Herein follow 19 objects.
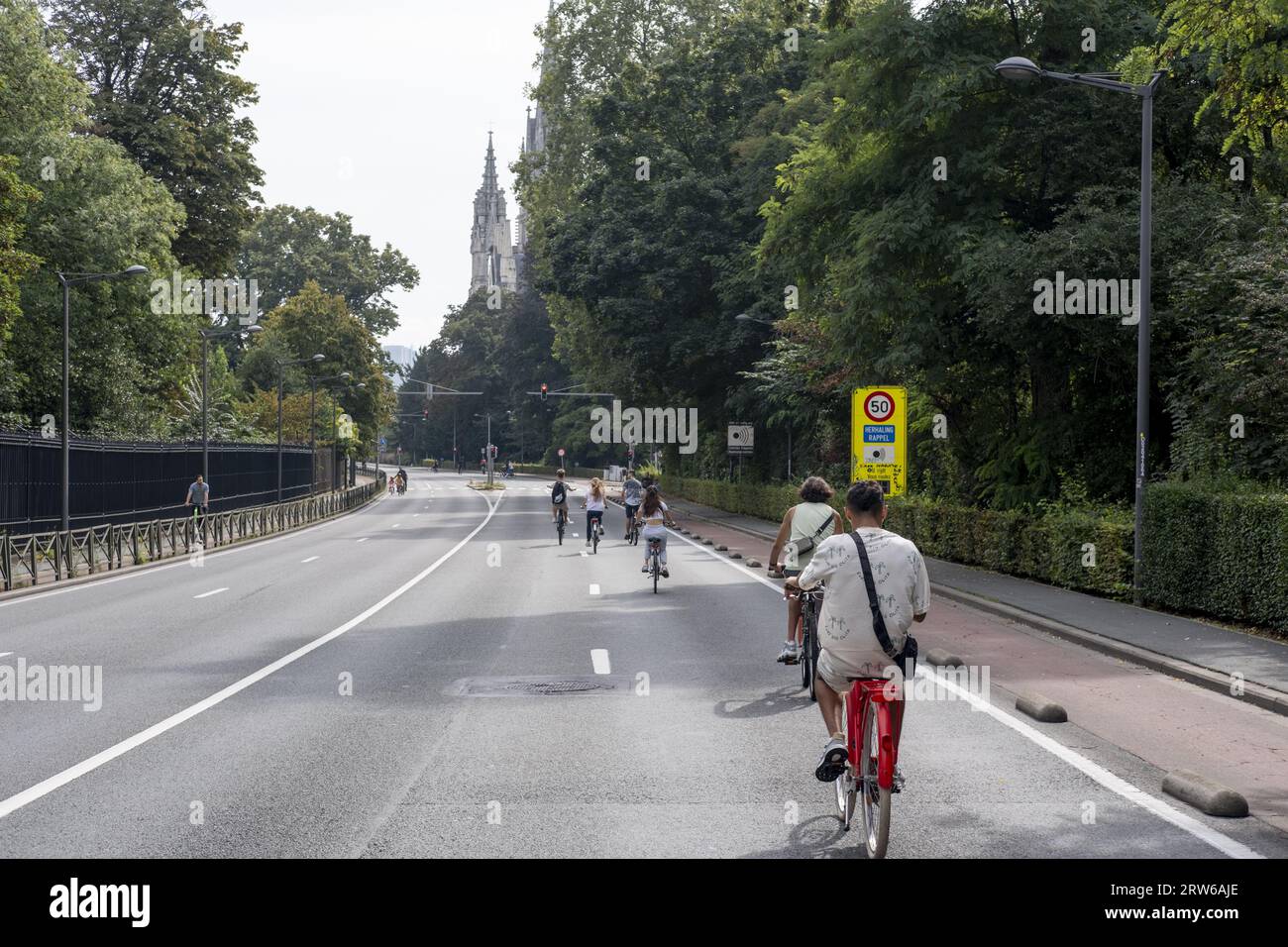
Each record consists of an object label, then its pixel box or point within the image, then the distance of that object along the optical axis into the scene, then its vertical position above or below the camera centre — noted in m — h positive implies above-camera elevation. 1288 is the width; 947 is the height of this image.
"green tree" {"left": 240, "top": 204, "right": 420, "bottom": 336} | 99.31 +13.53
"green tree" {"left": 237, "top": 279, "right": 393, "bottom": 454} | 79.69 +5.60
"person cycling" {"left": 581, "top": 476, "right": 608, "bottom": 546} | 31.71 -1.49
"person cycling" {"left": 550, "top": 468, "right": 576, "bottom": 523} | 34.88 -1.37
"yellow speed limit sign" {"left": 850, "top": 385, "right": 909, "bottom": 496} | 23.55 +0.26
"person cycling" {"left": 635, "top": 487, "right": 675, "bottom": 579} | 21.58 -1.21
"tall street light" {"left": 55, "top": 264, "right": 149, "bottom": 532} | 27.94 +1.45
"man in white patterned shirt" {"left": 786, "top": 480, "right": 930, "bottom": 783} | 6.47 -0.77
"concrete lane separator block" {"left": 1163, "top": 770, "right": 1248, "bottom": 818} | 7.11 -1.92
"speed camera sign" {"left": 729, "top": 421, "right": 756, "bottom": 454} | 47.72 +0.15
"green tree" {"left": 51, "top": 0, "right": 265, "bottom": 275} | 48.72 +12.91
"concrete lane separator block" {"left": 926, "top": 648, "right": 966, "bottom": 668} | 13.26 -2.16
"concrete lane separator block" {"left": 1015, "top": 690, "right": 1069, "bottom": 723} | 10.09 -2.04
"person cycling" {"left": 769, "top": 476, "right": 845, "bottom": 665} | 11.45 -0.75
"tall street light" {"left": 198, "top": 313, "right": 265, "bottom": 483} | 43.78 +1.50
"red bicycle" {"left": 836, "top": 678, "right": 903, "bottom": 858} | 6.05 -1.42
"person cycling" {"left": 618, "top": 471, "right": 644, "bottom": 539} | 34.62 -1.41
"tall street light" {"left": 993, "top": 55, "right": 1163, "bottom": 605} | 17.83 +1.91
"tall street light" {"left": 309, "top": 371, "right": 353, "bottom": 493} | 65.88 -0.13
